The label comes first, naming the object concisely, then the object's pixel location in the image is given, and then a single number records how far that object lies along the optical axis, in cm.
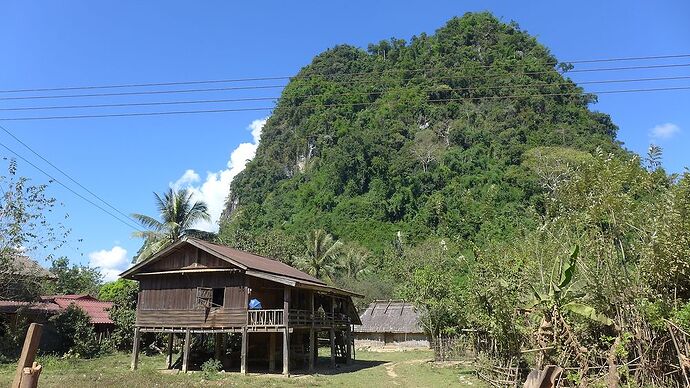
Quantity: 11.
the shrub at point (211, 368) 2148
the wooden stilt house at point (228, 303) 2297
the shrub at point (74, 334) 2977
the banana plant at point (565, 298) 1373
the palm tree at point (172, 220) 3797
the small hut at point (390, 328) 4128
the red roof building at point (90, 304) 3334
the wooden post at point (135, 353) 2461
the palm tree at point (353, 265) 5803
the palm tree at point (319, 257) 4847
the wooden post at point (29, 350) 423
